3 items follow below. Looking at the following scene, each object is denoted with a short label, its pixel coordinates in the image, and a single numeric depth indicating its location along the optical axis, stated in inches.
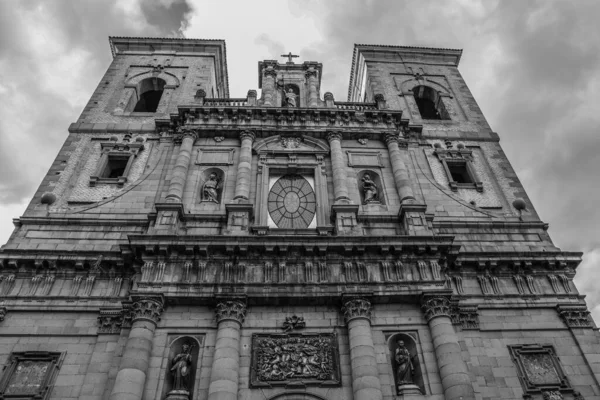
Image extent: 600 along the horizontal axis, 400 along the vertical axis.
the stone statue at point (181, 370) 488.4
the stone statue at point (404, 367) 500.1
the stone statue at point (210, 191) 686.5
